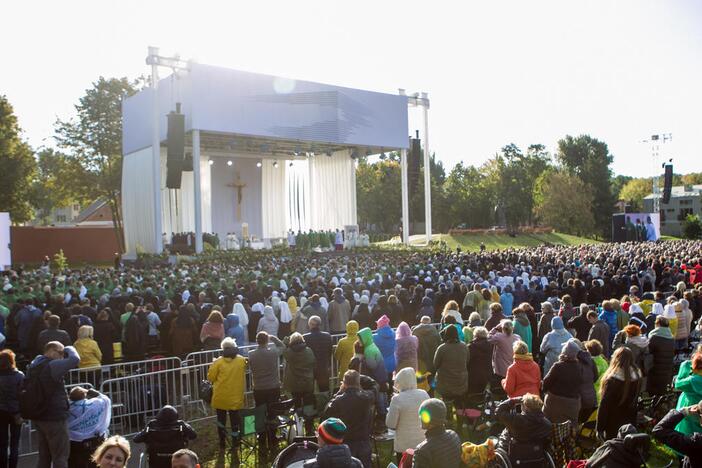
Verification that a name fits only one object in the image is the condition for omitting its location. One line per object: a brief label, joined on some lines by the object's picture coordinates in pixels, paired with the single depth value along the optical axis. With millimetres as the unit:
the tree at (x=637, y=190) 75469
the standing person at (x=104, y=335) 8609
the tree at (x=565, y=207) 44906
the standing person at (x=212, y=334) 8273
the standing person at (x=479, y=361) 6570
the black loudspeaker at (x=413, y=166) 31641
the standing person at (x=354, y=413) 4613
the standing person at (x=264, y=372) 6383
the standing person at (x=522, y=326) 8219
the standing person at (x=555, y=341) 6949
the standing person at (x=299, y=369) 6459
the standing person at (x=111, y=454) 3371
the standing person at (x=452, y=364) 6387
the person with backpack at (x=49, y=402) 5059
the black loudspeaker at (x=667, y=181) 43094
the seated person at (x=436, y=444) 3779
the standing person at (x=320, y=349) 7031
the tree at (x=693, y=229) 48188
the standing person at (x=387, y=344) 7359
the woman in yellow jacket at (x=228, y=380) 6090
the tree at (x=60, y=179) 38000
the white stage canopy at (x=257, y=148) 27656
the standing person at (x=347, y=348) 6906
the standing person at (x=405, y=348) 6934
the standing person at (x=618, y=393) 5070
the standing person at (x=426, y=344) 7312
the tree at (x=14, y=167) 31750
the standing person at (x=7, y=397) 5336
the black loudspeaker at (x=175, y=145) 23078
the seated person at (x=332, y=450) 3416
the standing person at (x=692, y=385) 4680
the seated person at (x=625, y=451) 3376
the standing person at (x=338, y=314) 10336
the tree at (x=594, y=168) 52625
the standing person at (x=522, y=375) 5738
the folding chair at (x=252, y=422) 5594
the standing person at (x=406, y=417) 4836
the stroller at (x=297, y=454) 3896
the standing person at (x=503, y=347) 6898
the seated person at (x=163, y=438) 4395
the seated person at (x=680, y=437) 3846
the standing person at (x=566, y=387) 5457
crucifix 36906
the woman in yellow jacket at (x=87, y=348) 7457
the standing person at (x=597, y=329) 7906
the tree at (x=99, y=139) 37438
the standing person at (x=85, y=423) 5137
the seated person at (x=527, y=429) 4277
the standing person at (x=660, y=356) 6891
